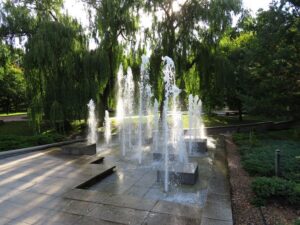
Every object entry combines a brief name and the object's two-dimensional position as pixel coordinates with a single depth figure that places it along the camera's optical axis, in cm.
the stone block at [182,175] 513
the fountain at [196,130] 815
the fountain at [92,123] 1163
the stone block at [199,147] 813
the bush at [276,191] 384
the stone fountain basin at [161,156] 697
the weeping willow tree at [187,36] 1239
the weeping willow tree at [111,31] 1215
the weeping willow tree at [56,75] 1087
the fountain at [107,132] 1100
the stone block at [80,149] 769
